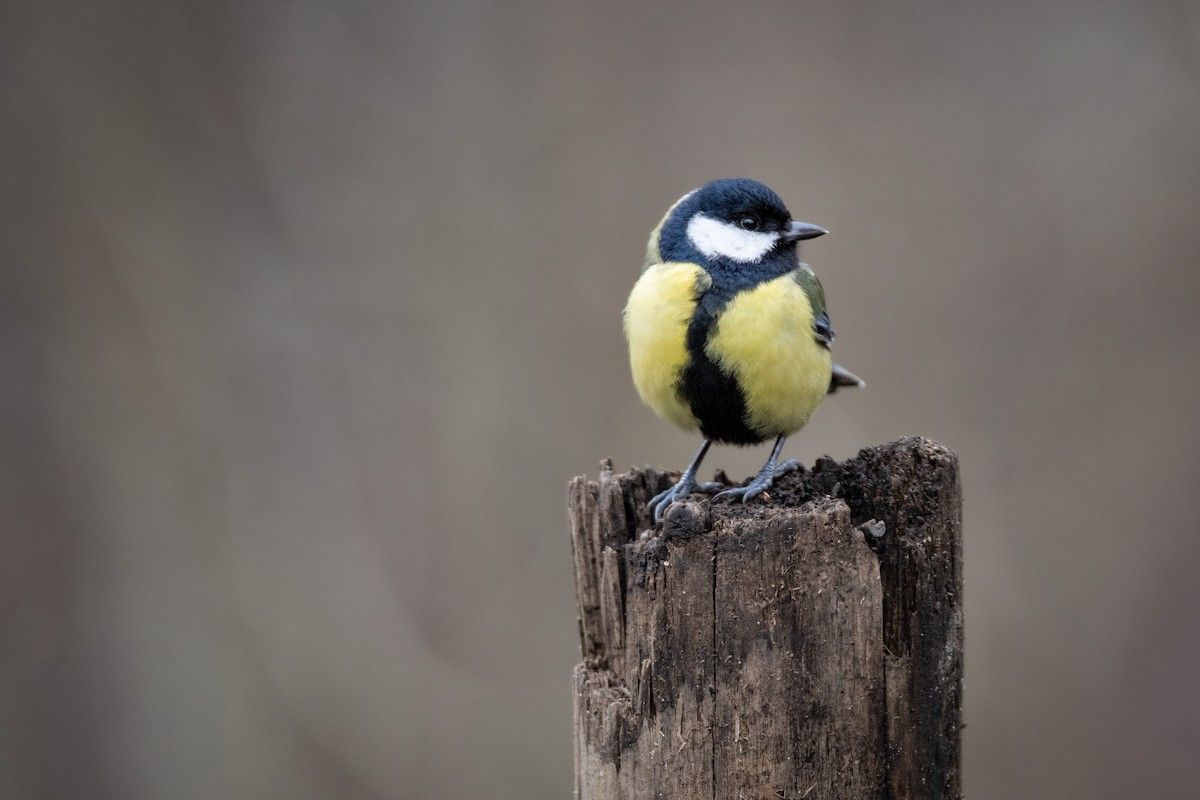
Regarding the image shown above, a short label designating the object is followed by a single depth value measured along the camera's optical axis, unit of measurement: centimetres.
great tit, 585
